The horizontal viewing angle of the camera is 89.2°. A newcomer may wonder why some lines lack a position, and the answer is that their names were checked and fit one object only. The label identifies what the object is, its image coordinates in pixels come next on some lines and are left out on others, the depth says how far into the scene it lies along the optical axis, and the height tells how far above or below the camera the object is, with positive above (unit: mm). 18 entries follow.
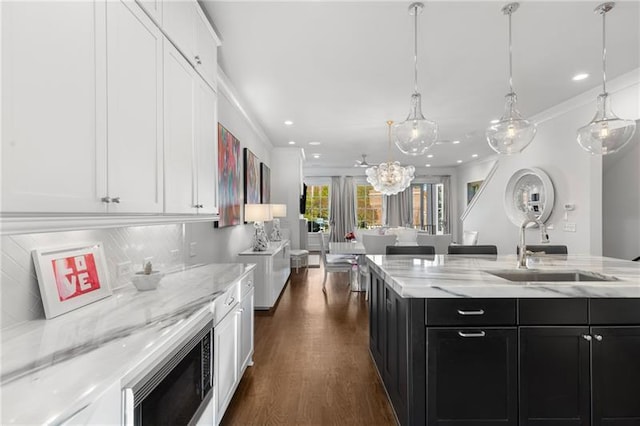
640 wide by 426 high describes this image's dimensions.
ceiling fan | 8275 +1406
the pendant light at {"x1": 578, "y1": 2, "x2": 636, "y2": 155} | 2623 +681
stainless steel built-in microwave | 1058 -688
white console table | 4301 -818
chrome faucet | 2404 -283
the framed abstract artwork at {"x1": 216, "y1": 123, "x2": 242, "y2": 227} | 3570 +433
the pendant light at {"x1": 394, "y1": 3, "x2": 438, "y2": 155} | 2693 +699
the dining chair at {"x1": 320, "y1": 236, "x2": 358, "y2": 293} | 5305 -812
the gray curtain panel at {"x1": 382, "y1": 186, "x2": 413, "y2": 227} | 10633 +117
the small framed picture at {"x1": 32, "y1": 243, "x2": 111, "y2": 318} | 1331 -285
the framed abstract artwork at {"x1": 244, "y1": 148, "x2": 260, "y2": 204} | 4730 +564
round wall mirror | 4773 +286
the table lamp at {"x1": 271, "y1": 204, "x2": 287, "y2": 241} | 5016 -35
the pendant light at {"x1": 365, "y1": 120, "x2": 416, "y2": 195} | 6082 +708
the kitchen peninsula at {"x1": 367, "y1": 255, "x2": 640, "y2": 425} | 1793 -781
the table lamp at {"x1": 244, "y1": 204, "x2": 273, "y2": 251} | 4301 +24
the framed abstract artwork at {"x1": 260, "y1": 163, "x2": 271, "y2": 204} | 5906 +560
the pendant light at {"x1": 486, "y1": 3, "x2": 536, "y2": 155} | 2684 +691
